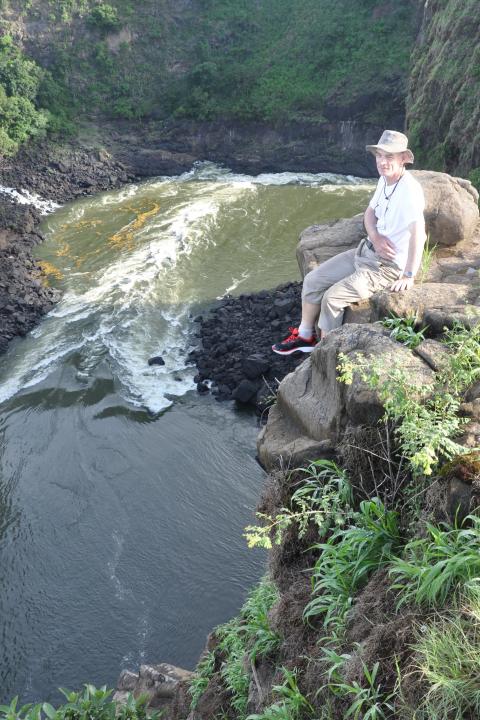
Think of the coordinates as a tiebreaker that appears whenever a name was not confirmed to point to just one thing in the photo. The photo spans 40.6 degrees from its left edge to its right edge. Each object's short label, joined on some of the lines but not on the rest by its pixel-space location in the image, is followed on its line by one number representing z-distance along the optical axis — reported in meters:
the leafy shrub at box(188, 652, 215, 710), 5.66
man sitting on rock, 7.11
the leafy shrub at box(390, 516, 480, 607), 3.61
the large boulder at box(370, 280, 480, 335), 5.58
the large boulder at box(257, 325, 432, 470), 5.14
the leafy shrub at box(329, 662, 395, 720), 3.41
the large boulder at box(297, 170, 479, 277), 9.79
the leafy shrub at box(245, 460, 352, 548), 4.75
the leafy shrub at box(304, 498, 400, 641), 4.29
